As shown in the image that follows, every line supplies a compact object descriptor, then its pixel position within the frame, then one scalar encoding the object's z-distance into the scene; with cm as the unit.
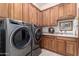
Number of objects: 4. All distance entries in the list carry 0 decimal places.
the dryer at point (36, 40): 165
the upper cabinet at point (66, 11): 158
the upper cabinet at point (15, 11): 157
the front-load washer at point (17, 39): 151
